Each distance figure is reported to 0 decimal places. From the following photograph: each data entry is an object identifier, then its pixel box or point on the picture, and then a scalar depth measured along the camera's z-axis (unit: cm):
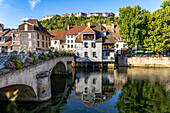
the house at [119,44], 6009
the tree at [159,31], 4606
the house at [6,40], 4393
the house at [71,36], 6353
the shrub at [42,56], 1836
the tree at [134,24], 4772
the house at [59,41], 6631
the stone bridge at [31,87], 1381
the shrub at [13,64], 1126
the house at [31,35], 3725
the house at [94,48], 4544
